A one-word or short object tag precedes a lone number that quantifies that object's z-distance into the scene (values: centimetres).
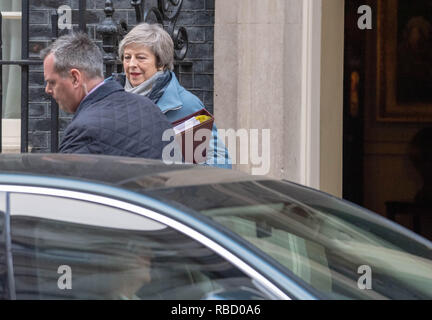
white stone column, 1322
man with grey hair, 756
